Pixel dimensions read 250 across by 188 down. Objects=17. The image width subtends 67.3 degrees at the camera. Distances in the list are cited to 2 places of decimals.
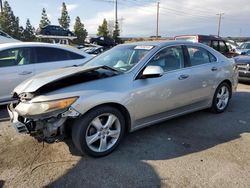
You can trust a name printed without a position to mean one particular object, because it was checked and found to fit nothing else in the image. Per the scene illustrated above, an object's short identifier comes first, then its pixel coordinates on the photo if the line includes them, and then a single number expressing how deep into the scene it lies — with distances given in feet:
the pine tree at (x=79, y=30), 126.10
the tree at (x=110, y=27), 128.12
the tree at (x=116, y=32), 116.23
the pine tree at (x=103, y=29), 127.12
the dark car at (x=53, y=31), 76.83
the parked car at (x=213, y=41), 27.14
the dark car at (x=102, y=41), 79.34
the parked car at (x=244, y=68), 21.33
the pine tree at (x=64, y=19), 131.39
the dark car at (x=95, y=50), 40.90
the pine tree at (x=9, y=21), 96.14
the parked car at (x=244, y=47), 39.03
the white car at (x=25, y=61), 13.16
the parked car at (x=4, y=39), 36.02
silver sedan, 7.45
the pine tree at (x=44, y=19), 126.20
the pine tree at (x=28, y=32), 102.33
